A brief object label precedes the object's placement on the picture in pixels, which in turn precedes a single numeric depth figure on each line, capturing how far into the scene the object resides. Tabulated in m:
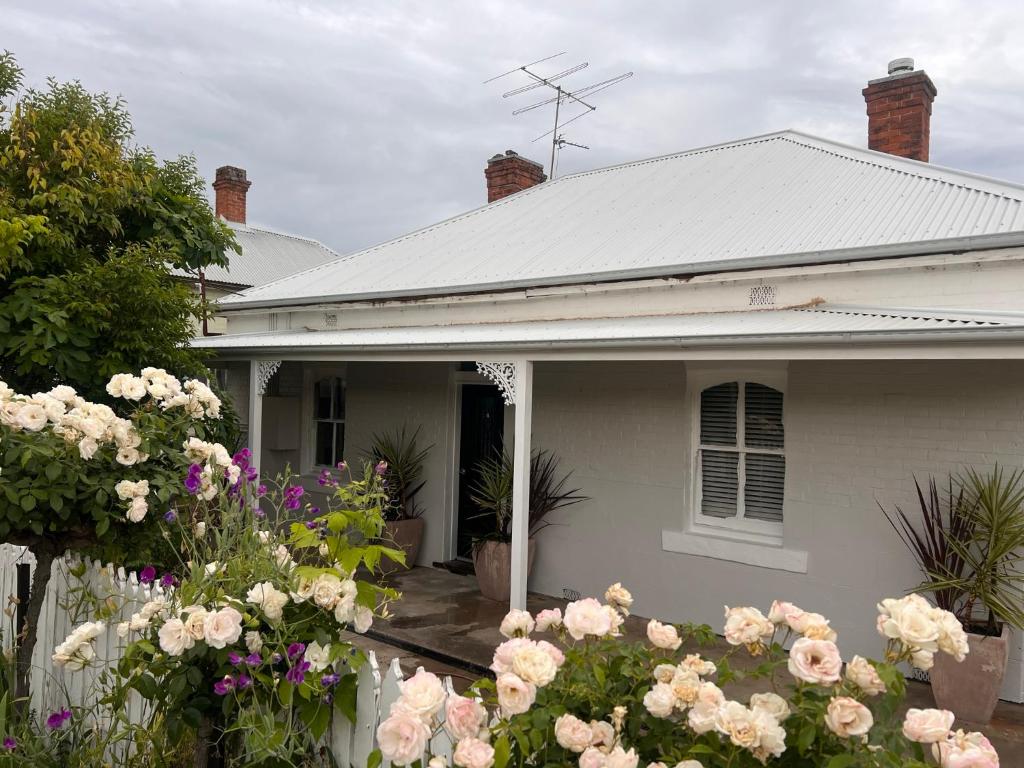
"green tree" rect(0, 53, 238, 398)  6.22
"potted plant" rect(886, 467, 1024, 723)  5.07
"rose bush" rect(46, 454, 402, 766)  2.55
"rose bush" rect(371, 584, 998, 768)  1.61
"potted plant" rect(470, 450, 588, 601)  7.77
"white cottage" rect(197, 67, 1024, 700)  5.76
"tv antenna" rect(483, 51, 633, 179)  13.01
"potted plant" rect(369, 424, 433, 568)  9.06
